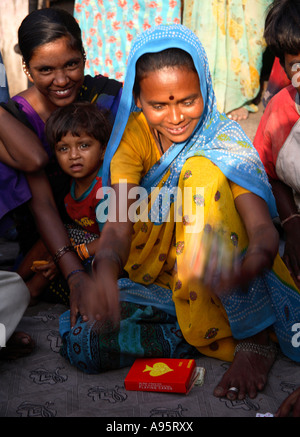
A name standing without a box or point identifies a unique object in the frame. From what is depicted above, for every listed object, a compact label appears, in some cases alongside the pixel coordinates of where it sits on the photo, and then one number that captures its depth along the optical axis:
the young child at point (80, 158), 2.79
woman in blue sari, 2.11
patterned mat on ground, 1.94
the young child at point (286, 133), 2.61
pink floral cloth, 5.51
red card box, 2.03
